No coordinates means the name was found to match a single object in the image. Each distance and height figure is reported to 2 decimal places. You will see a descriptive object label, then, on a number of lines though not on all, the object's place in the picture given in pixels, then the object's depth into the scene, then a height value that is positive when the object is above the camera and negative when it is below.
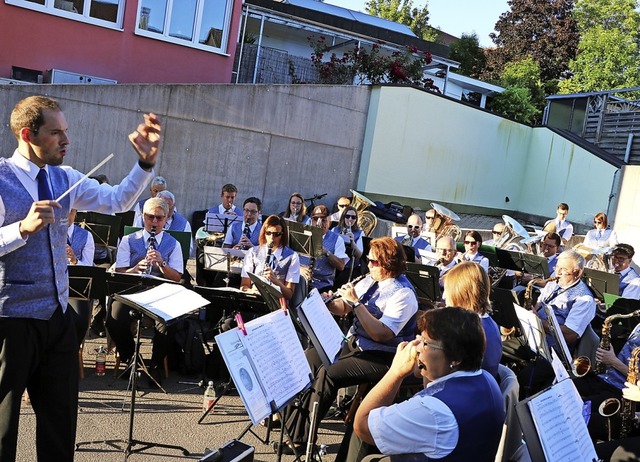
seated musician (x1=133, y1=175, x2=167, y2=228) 9.05 -0.52
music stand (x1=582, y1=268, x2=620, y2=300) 8.02 -0.73
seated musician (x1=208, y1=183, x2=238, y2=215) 9.85 -0.53
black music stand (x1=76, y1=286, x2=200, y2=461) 4.50 -1.96
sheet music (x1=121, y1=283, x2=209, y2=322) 4.62 -1.04
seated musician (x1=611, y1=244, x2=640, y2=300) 8.39 -0.60
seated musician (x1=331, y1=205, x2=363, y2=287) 9.45 -0.80
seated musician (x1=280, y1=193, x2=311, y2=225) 10.63 -0.56
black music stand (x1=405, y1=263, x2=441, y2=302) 6.99 -0.90
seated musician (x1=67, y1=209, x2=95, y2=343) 6.36 -1.02
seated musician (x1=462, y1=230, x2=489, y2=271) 8.62 -0.58
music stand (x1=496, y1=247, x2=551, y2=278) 9.05 -0.73
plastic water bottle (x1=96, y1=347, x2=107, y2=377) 6.19 -1.99
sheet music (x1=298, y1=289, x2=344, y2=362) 4.27 -0.95
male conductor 3.15 -0.70
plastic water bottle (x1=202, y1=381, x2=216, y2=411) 5.51 -1.92
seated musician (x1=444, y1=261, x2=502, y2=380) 4.43 -0.60
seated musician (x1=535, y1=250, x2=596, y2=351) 5.89 -0.76
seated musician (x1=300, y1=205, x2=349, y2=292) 8.31 -1.05
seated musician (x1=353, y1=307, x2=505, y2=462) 2.81 -0.87
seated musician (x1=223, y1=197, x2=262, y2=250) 8.66 -0.80
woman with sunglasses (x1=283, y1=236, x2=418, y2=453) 5.00 -1.08
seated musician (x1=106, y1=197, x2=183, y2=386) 6.15 -1.07
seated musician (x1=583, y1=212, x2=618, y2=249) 14.25 -0.33
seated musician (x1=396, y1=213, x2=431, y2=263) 10.15 -0.69
